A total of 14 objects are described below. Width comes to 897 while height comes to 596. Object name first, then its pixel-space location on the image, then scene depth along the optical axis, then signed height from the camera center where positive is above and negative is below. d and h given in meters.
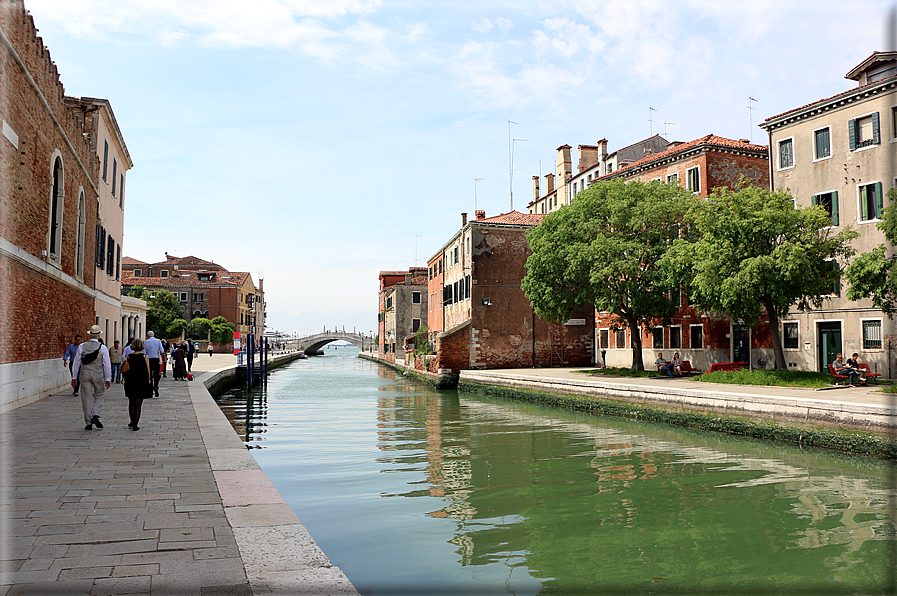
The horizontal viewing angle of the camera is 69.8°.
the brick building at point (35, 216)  10.30 +2.35
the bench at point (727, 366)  21.99 -1.20
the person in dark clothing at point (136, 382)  8.87 -0.64
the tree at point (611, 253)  22.38 +2.87
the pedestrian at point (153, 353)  14.17 -0.38
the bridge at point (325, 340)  90.56 -0.81
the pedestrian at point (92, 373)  8.68 -0.50
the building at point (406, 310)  56.56 +2.10
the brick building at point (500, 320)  30.66 +0.63
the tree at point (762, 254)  16.81 +2.07
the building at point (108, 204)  19.92 +4.72
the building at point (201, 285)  68.25 +5.38
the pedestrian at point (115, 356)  16.73 -0.52
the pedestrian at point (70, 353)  13.71 -0.35
